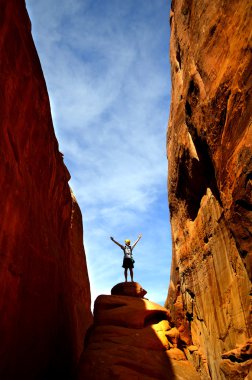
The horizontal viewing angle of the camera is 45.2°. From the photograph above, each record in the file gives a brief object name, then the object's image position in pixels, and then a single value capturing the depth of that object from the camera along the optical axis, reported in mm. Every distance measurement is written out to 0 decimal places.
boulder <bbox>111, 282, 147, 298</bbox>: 21828
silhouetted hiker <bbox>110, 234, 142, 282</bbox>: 24766
